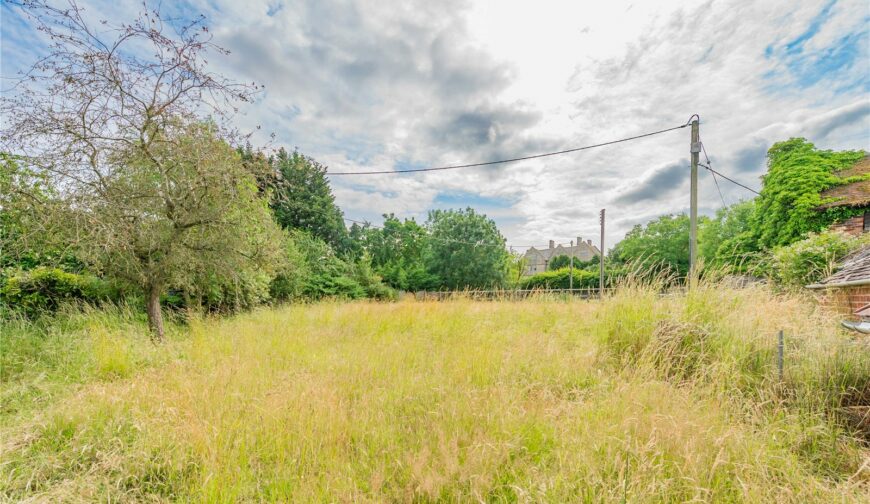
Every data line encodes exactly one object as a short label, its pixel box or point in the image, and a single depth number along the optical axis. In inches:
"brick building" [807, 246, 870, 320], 192.5
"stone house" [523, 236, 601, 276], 2054.6
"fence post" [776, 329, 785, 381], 126.0
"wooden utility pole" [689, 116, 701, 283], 337.1
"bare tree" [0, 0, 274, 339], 183.3
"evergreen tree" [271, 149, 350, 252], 791.1
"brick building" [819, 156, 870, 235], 459.2
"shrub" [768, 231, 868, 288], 295.7
